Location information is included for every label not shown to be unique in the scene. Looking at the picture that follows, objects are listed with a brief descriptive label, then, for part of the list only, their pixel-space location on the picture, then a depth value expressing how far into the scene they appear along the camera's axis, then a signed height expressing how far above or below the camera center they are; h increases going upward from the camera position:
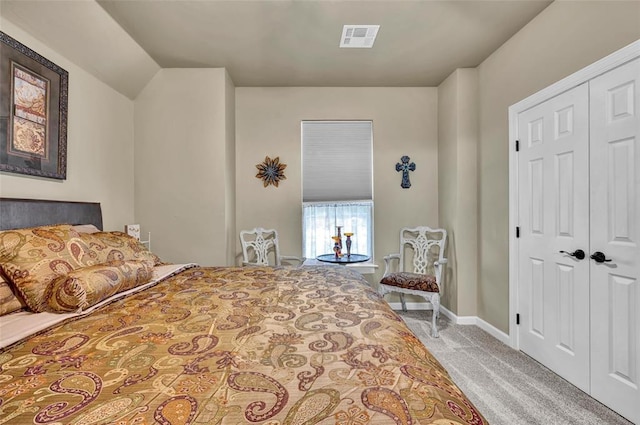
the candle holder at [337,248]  3.54 -0.43
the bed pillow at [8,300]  1.27 -0.39
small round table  3.38 -0.55
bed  0.66 -0.45
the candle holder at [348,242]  3.52 -0.37
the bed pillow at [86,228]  2.21 -0.12
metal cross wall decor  3.90 +0.58
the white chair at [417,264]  3.16 -0.66
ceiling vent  2.58 +1.62
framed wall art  1.89 +0.71
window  3.93 +0.39
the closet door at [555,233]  2.10 -0.17
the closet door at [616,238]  1.78 -0.17
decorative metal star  3.84 +0.55
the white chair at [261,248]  3.62 -0.45
